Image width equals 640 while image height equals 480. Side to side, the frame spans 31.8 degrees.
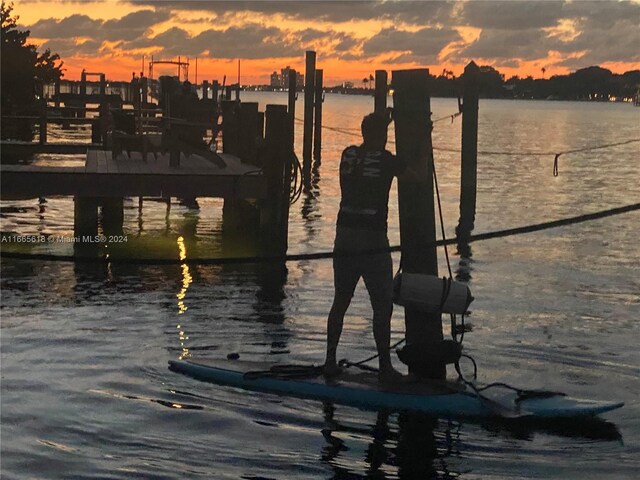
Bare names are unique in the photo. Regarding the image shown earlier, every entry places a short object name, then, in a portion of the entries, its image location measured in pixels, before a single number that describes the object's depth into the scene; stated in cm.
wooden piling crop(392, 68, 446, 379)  905
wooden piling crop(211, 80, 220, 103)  3890
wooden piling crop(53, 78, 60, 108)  5099
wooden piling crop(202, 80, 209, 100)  3868
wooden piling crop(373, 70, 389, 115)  2922
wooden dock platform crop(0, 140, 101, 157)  2779
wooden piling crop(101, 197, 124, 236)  2184
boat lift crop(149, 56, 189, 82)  4375
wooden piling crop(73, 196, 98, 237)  1900
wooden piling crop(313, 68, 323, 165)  4172
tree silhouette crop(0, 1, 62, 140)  4081
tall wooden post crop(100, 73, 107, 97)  3340
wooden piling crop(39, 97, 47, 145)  2881
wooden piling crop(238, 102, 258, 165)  2128
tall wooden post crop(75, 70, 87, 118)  4825
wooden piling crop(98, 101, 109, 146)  2664
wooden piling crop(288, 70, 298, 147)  3499
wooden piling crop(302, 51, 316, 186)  3778
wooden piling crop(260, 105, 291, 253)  1741
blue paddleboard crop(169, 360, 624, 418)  892
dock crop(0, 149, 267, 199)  1797
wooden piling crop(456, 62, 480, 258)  2341
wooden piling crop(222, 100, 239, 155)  2350
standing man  877
